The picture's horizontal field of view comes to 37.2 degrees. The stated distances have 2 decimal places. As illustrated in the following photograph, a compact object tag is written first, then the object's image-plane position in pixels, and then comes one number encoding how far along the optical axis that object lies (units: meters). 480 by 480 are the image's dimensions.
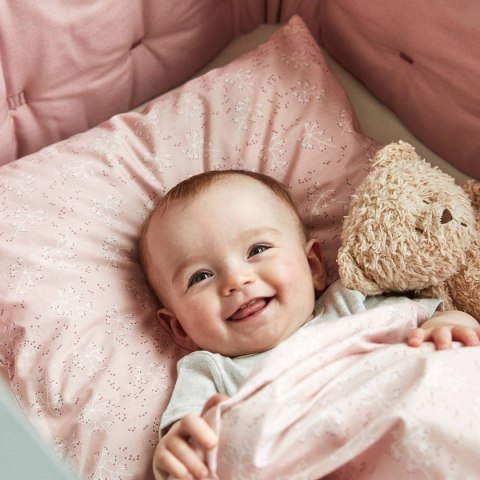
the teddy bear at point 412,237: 0.98
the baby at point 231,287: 0.95
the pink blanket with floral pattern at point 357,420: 0.78
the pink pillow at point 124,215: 0.97
